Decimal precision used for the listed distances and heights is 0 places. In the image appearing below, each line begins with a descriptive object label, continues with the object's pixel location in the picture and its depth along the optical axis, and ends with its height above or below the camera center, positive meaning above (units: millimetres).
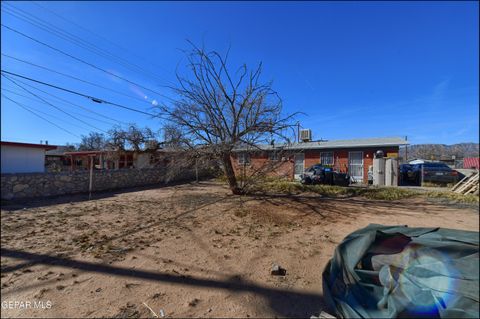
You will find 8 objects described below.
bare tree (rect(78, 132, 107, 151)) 28328 +2639
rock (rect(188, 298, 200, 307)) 2478 -1346
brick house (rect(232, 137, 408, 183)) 9359 +523
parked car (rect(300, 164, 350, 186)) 12422 -512
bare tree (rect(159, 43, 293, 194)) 8688 +1554
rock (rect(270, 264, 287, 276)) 3139 -1293
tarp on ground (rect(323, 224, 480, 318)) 1383 -692
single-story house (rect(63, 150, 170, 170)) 20047 +489
